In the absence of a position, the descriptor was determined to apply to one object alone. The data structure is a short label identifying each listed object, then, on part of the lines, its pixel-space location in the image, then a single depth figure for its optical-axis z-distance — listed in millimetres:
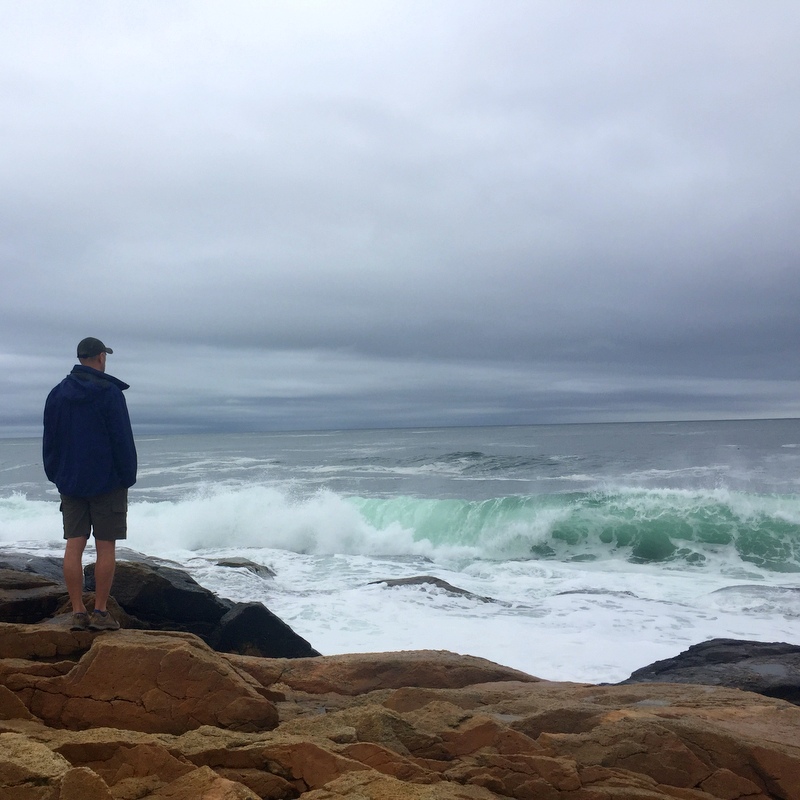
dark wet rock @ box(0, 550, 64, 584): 7508
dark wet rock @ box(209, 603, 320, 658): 6668
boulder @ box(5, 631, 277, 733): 3404
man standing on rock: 4320
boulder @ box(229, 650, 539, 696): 4547
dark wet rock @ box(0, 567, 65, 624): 5273
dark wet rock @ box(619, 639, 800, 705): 5379
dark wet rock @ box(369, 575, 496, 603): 10055
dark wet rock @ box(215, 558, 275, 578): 11492
